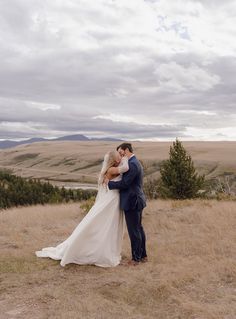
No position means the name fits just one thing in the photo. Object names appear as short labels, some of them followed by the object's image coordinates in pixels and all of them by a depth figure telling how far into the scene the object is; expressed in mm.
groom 8453
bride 8680
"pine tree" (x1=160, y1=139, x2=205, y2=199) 24172
